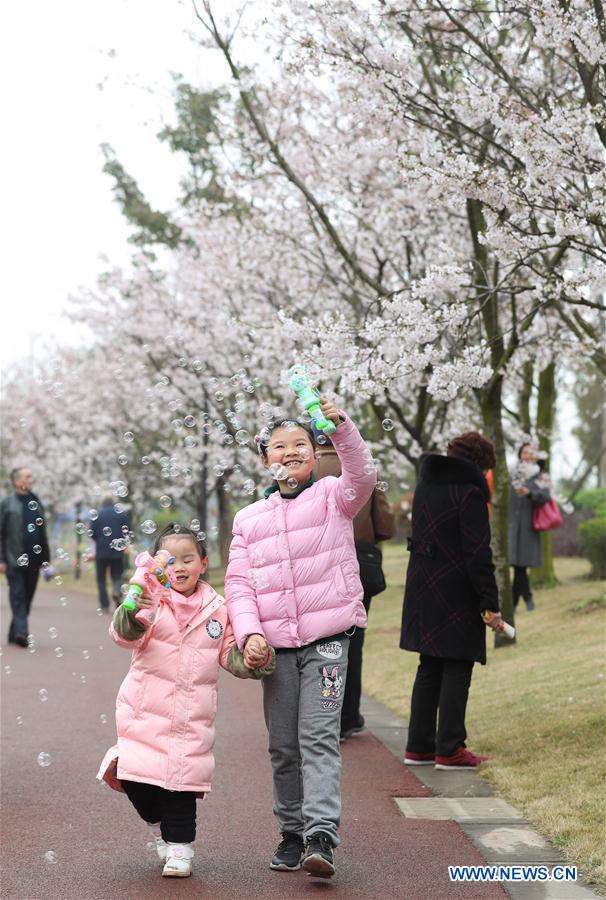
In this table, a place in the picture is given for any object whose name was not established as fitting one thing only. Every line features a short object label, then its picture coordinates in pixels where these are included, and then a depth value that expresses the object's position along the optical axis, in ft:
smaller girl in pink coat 17.42
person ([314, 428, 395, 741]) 27.66
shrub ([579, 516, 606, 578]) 58.49
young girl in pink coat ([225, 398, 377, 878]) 17.92
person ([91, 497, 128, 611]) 59.88
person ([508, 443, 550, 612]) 51.96
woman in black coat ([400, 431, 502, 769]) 25.39
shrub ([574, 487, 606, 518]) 72.36
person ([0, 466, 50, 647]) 47.67
